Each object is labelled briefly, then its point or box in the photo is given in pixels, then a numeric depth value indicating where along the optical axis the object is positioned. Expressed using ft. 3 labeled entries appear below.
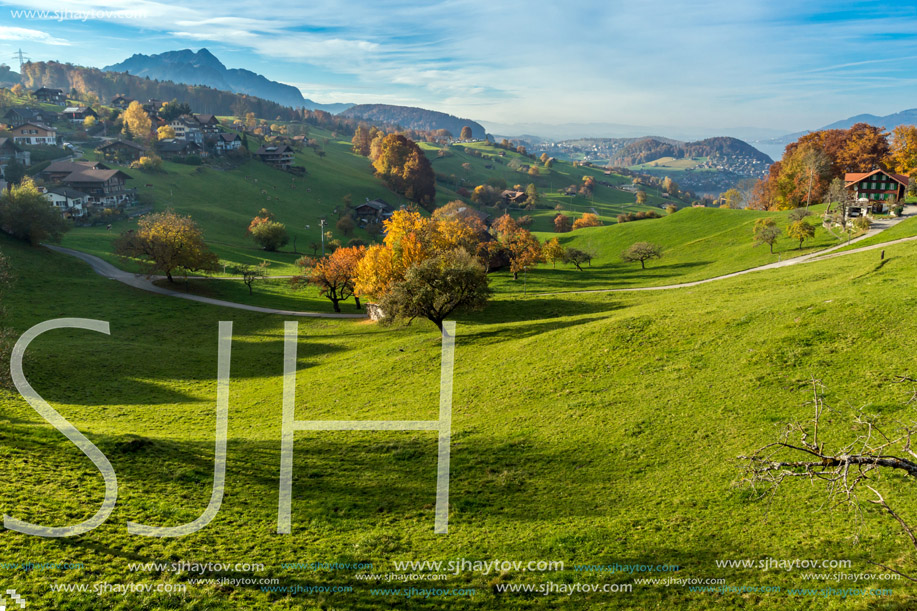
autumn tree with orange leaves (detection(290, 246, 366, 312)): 196.54
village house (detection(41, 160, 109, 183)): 365.81
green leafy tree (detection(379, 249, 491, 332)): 131.85
